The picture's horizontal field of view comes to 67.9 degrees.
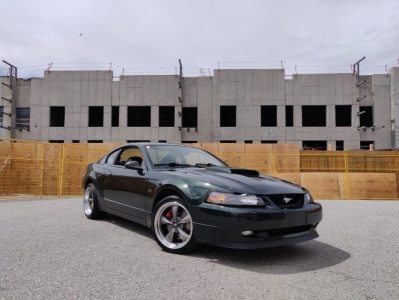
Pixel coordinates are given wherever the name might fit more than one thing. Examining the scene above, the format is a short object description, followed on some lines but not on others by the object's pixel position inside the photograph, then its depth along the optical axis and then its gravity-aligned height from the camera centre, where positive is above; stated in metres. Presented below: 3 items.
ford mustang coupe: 3.07 -0.51
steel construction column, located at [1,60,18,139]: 28.06 +4.86
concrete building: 26.25 +4.55
